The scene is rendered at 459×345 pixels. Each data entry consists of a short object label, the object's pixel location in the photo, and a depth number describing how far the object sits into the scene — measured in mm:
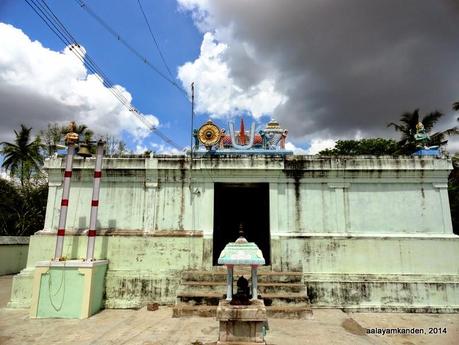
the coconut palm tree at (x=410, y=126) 27875
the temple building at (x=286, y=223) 11391
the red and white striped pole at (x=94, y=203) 11070
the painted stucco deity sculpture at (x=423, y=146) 12508
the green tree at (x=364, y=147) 35219
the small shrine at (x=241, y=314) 6809
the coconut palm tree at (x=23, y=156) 29375
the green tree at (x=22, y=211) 27828
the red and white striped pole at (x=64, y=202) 11086
